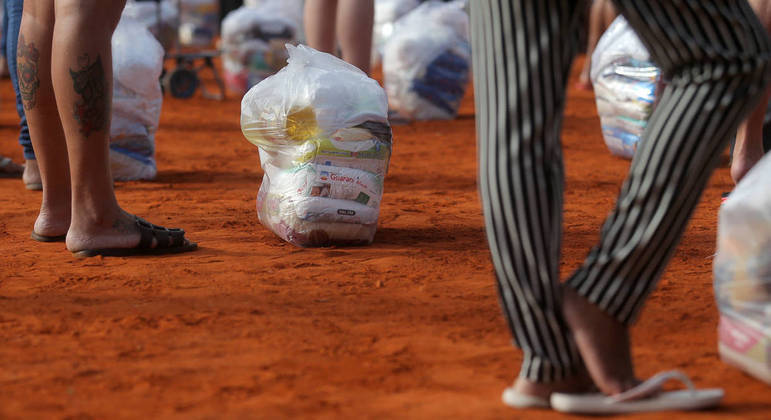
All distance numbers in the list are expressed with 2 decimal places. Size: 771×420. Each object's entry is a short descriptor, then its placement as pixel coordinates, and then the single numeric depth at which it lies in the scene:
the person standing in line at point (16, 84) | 5.93
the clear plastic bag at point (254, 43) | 14.07
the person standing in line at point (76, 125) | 4.56
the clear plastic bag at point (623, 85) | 7.43
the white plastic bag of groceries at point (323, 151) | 5.09
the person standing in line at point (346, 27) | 7.88
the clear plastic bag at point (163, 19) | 15.82
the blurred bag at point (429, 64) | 10.87
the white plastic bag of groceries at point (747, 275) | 3.06
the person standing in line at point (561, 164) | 2.70
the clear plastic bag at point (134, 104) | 7.06
